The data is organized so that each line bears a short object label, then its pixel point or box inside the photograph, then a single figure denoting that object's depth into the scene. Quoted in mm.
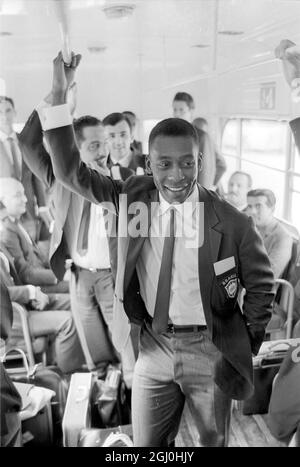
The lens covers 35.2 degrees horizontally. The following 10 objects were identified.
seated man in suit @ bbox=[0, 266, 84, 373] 2229
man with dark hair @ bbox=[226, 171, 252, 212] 1901
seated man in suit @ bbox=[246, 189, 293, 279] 1836
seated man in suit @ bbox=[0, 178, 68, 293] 2049
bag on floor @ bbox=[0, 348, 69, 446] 2219
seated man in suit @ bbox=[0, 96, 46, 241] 1945
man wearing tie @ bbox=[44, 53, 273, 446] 1550
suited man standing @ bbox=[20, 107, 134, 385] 1729
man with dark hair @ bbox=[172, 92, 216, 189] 1846
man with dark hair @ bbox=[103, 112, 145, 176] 1927
